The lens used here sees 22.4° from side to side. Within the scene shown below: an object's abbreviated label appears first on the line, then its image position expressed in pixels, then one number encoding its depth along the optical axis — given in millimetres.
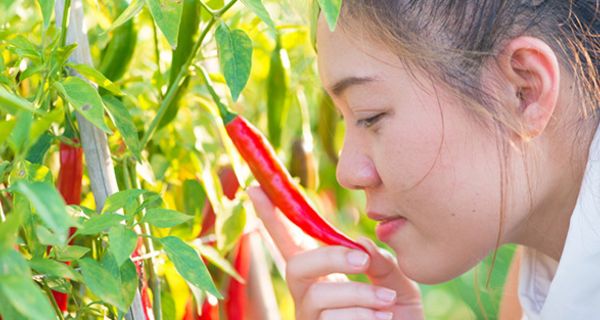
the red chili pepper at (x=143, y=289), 900
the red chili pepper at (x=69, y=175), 909
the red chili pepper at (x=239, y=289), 1053
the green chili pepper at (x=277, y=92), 1056
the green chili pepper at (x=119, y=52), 957
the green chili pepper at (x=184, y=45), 934
